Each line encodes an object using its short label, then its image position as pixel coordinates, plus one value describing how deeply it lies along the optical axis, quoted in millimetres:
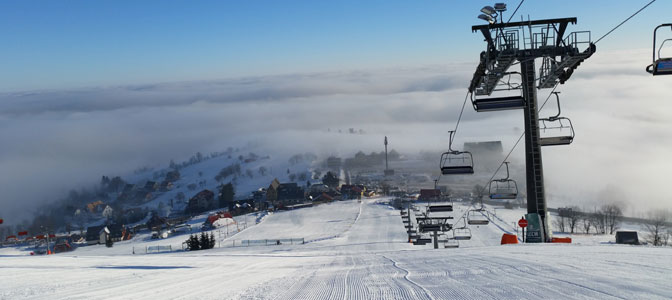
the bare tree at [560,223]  51812
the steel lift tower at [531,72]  17031
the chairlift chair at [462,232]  45106
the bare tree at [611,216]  52116
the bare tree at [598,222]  51622
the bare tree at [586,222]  51647
